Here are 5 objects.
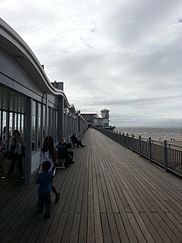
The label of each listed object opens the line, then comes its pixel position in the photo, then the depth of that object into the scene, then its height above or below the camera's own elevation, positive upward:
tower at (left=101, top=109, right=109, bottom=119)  90.74 +6.25
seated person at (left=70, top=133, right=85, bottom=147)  12.65 -1.11
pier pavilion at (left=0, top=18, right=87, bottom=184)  3.36 +0.91
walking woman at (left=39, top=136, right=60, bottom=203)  3.30 -0.52
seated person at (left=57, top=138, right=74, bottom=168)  6.87 -1.11
